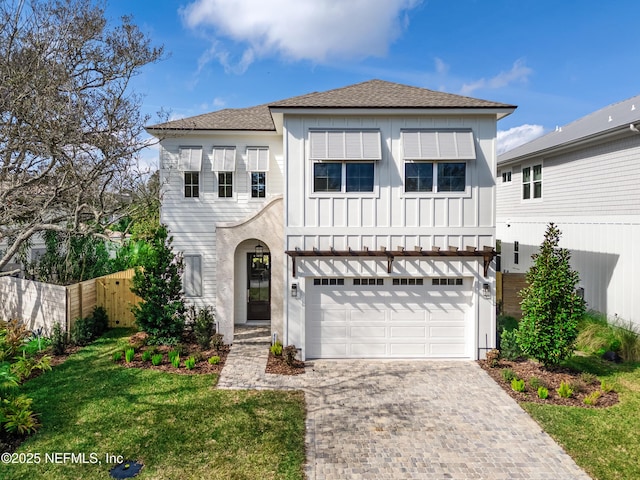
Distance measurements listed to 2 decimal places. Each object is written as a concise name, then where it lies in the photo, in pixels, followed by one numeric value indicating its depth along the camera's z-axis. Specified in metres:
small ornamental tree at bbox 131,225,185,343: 11.20
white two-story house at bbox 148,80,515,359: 10.52
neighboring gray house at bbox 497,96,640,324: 12.09
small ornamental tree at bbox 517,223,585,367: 9.34
